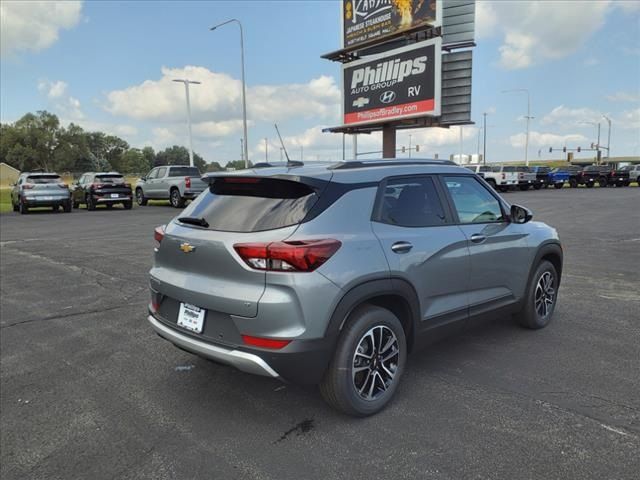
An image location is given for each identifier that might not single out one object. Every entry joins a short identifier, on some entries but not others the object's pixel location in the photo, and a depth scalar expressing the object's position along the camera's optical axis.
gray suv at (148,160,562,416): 2.86
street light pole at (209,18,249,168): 29.56
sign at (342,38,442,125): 27.33
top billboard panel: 27.38
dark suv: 22.55
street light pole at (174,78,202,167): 32.30
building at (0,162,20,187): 85.54
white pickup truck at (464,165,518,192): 33.72
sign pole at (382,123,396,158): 31.92
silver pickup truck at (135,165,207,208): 22.53
